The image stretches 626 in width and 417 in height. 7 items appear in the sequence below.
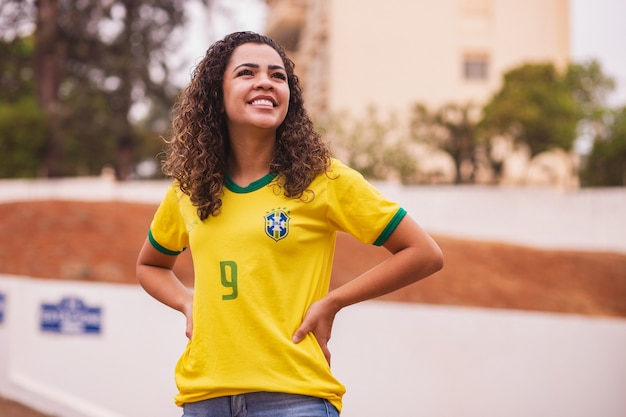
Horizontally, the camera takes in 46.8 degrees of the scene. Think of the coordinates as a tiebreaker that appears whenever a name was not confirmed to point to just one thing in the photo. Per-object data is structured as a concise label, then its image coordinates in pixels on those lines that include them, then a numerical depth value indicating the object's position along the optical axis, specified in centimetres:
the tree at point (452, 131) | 2190
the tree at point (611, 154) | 2025
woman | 189
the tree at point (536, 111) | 1966
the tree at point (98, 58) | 1966
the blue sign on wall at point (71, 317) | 658
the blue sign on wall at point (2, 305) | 715
